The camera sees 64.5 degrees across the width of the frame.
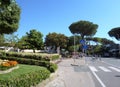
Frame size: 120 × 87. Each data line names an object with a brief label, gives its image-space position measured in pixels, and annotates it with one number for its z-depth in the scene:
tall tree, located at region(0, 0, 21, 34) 10.85
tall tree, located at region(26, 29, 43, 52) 26.20
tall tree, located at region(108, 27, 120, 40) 38.91
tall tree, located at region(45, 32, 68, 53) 30.46
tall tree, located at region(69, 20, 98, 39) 33.95
